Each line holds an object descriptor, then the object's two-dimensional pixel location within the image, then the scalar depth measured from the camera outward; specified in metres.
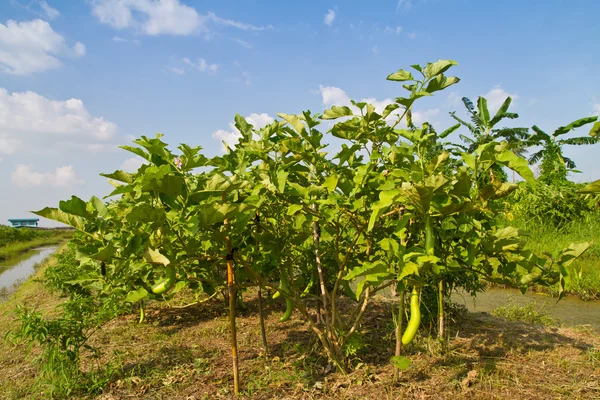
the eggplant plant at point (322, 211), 1.71
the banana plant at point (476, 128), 6.19
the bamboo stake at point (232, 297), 2.20
